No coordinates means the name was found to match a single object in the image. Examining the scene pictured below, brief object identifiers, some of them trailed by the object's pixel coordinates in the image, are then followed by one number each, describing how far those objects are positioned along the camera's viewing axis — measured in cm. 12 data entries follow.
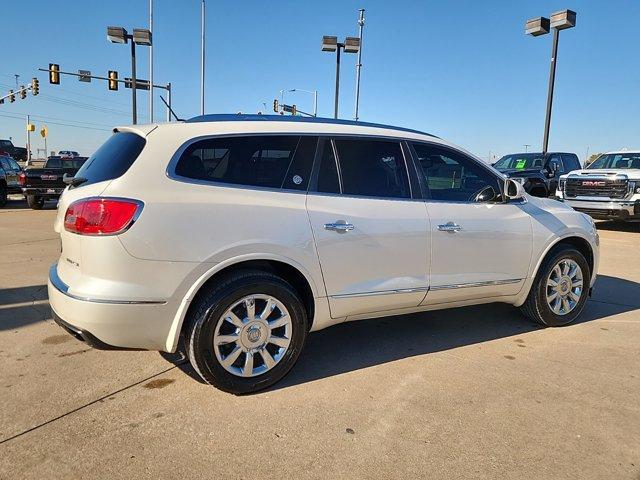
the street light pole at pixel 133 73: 2375
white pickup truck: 1166
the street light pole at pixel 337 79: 2462
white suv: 296
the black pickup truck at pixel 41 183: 1530
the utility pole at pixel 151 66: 2977
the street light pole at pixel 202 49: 2939
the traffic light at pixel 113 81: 2802
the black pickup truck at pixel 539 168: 1381
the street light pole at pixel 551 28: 1616
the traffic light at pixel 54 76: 2716
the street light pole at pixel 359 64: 2672
